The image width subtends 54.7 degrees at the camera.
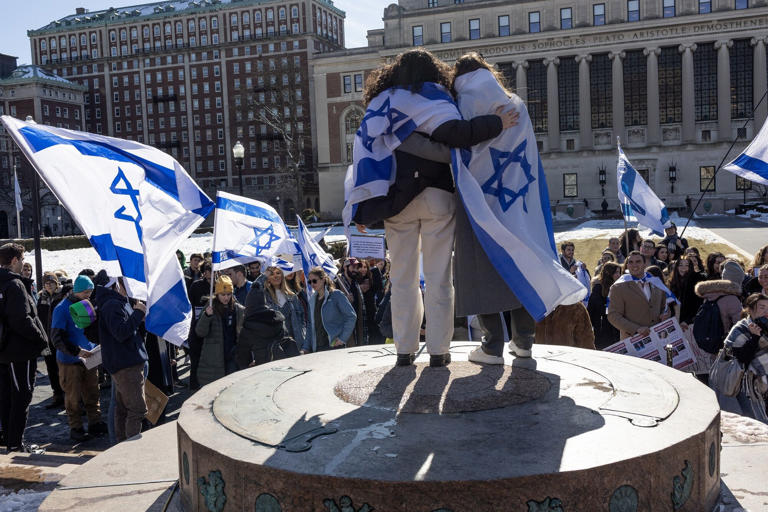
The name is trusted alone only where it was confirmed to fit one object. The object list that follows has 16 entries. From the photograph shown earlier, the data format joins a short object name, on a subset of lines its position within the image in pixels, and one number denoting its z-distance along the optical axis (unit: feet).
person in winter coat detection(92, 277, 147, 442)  21.76
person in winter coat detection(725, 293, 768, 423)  20.67
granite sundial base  9.64
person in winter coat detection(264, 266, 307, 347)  30.85
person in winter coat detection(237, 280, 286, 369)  27.96
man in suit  27.86
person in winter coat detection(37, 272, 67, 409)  34.50
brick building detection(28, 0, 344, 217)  309.01
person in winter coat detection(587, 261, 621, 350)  33.09
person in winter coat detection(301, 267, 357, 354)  29.35
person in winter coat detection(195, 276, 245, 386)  29.12
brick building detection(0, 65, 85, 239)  273.95
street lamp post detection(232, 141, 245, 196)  72.95
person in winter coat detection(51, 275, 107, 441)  27.27
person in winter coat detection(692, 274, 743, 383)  25.63
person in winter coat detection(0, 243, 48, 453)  22.99
